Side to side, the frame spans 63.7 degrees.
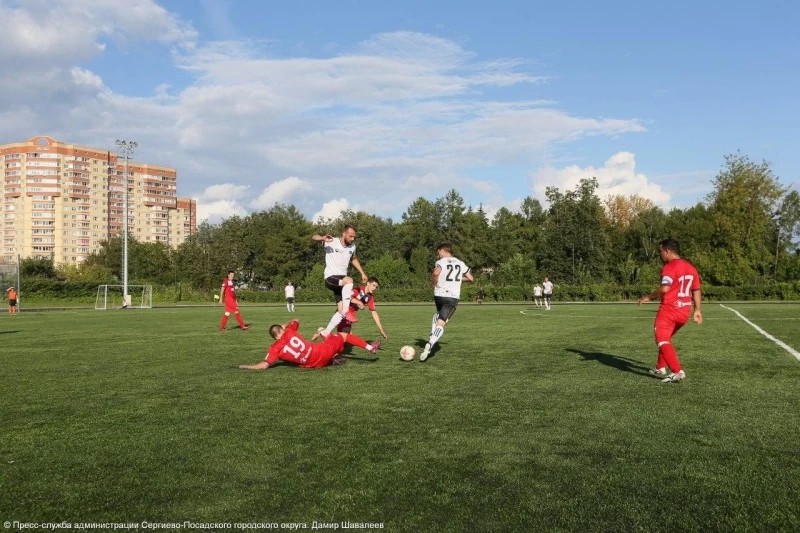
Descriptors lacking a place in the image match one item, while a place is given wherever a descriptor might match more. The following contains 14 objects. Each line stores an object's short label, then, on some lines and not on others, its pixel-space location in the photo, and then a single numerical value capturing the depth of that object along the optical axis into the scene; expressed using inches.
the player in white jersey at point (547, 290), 1602.7
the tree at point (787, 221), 2797.7
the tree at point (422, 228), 3887.8
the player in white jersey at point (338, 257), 503.5
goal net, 2260.3
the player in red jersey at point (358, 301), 467.2
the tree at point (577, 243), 3181.6
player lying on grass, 392.8
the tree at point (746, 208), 2652.6
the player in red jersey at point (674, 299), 364.8
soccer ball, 438.6
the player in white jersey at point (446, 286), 469.4
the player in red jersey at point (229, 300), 811.0
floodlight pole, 1953.7
